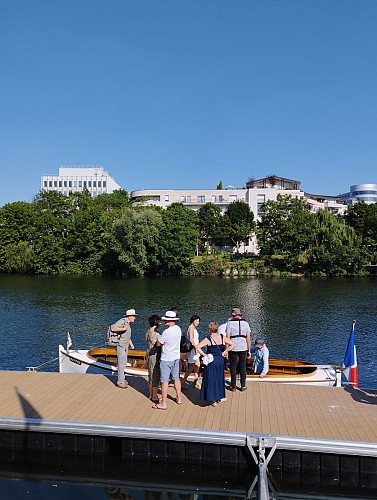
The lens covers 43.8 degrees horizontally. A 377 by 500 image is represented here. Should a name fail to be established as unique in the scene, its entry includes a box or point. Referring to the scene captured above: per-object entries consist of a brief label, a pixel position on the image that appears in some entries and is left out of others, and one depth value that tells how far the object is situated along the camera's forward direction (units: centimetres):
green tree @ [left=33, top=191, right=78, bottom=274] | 7246
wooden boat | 1355
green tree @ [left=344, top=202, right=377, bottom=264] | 7131
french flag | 1443
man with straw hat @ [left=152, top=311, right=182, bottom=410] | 1051
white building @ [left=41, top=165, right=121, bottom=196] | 12494
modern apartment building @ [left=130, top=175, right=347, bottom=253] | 8831
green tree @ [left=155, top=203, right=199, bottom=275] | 6775
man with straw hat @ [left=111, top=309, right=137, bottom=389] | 1216
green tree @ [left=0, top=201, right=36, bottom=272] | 7488
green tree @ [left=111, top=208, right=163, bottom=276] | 6606
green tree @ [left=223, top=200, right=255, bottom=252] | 7955
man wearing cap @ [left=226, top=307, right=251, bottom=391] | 1158
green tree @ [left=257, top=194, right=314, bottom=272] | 6925
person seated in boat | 1360
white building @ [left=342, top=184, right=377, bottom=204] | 18375
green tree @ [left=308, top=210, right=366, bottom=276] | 6612
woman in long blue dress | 1048
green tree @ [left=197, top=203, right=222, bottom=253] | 8081
